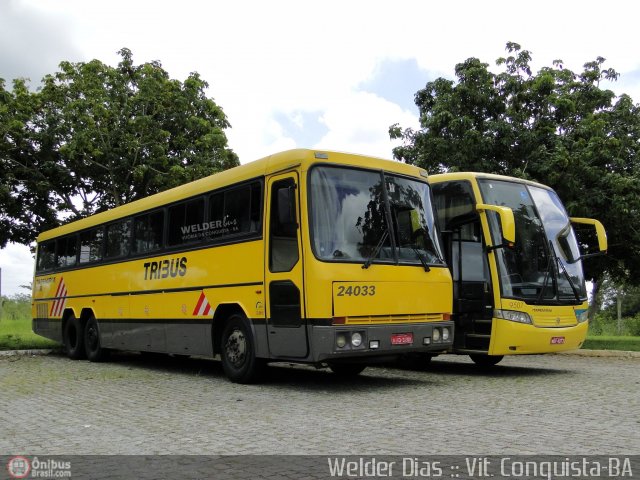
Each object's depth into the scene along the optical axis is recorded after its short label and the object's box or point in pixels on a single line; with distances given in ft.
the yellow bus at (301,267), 29.07
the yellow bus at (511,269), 35.86
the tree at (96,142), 63.16
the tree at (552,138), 59.98
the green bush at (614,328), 101.45
